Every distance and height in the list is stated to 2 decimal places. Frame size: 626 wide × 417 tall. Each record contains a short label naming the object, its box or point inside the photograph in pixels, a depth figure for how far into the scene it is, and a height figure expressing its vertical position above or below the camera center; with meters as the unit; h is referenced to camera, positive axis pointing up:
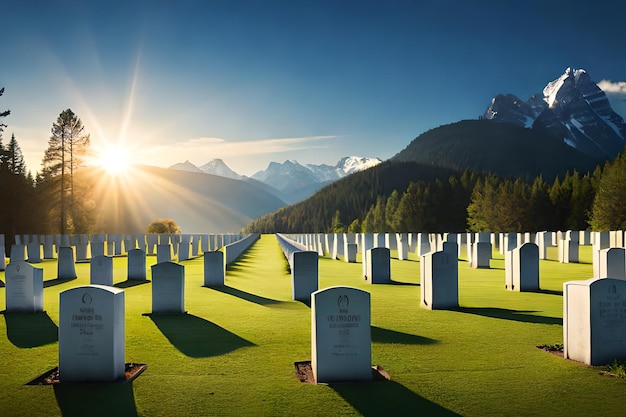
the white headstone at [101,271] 18.16 -1.72
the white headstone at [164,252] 22.54 -1.41
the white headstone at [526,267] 17.16 -1.68
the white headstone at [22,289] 13.68 -1.75
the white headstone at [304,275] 16.09 -1.73
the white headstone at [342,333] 7.74 -1.68
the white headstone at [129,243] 46.97 -2.07
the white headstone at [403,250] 34.22 -2.14
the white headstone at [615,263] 16.81 -1.54
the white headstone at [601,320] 8.42 -1.68
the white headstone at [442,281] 13.83 -1.67
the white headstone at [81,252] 34.78 -2.06
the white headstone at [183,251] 32.06 -1.94
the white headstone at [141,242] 44.76 -1.92
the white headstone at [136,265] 21.45 -1.83
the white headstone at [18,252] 28.52 -1.65
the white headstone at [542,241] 32.16 -1.71
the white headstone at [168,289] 13.44 -1.75
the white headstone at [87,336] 7.78 -1.69
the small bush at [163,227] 74.44 -1.05
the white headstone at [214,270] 19.56 -1.87
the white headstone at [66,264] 22.47 -1.84
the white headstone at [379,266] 20.30 -1.88
